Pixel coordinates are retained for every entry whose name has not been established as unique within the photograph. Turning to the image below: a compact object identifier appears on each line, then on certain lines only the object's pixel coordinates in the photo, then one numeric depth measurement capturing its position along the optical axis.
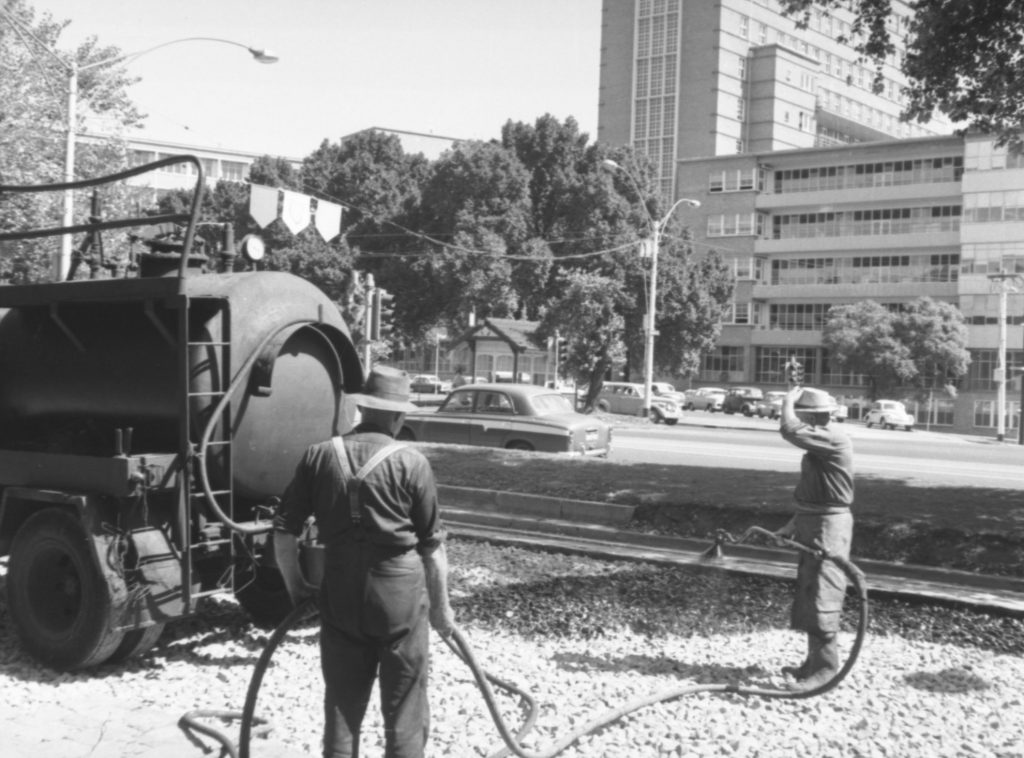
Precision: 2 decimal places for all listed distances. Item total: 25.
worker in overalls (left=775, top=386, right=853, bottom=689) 6.47
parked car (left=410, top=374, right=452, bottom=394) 71.12
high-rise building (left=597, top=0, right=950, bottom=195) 101.88
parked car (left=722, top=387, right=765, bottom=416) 62.79
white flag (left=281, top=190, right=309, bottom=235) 18.09
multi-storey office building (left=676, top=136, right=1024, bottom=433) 65.94
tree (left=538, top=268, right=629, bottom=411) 44.00
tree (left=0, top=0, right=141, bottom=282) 19.98
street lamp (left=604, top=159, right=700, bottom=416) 41.43
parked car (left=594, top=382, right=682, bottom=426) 45.91
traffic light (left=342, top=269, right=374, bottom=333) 27.66
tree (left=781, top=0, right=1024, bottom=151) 12.55
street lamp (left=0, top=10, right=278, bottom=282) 19.09
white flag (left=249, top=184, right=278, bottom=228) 17.34
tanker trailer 6.26
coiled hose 4.50
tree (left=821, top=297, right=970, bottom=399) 59.94
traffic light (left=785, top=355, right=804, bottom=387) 13.01
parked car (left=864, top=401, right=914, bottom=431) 54.38
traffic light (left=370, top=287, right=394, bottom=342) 22.06
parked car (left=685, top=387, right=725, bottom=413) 65.81
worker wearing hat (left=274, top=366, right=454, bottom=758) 4.27
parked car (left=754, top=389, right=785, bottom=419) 59.50
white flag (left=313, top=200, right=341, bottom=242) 18.41
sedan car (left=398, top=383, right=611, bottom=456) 19.22
